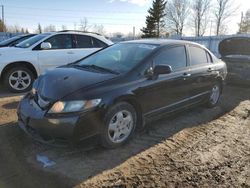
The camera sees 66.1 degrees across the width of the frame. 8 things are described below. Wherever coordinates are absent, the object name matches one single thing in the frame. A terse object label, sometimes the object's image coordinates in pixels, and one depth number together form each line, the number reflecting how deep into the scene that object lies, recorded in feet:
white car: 16.17
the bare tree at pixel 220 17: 130.58
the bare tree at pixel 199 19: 139.75
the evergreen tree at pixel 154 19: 101.90
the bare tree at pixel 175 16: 140.56
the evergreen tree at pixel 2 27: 113.63
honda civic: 8.15
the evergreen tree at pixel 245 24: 120.21
